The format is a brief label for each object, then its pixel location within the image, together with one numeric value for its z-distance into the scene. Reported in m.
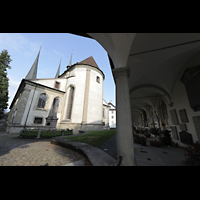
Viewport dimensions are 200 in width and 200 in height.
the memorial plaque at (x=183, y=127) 6.09
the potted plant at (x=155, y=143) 5.66
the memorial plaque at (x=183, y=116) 6.06
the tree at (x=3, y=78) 15.90
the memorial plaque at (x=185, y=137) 5.64
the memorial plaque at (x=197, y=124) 5.20
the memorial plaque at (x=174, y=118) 6.88
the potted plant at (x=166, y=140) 5.79
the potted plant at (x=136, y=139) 6.55
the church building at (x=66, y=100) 13.88
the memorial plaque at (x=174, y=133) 6.91
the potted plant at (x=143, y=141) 5.80
